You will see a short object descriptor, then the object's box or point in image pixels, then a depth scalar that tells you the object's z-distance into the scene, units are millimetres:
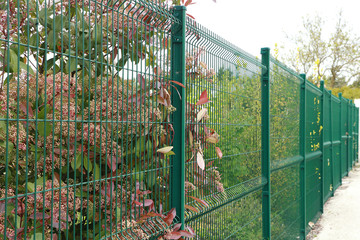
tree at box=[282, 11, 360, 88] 23844
